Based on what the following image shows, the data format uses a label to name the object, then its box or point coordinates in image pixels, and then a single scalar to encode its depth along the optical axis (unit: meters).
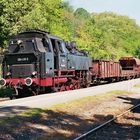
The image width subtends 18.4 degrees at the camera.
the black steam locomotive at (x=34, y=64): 23.38
